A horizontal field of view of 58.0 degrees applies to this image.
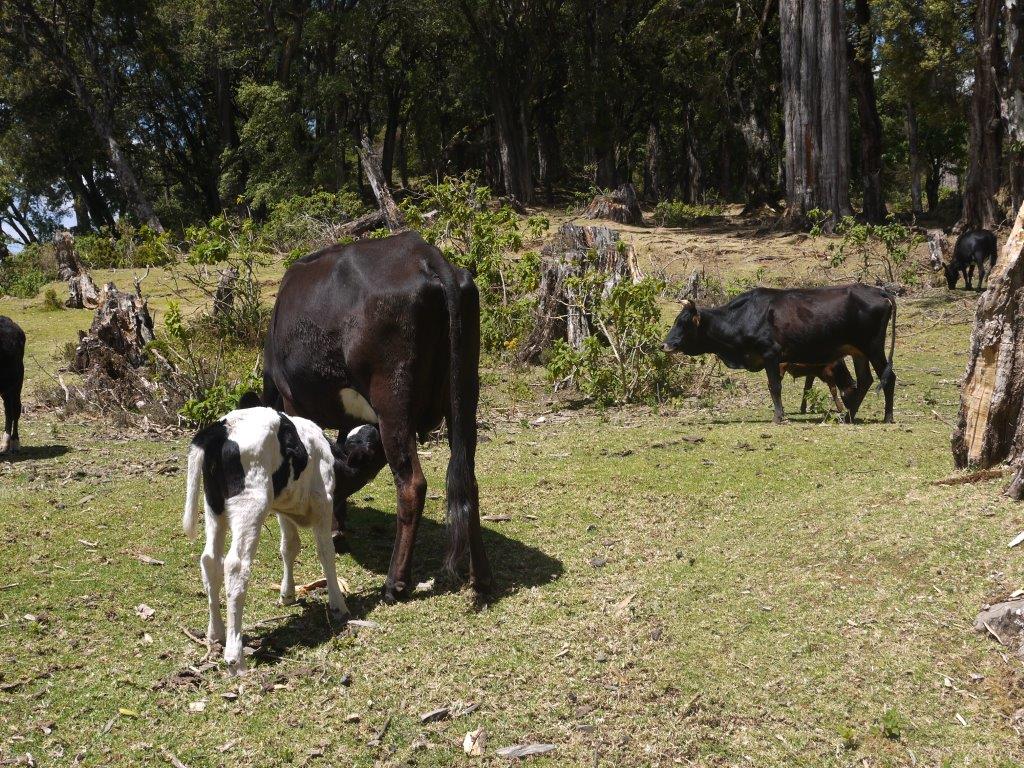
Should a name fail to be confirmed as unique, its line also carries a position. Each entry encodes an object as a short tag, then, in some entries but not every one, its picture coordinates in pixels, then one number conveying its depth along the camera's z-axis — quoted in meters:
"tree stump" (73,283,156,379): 12.98
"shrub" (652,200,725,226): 32.66
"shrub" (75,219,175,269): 26.83
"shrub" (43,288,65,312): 20.91
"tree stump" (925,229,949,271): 23.73
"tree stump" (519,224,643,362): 14.38
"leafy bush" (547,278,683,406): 12.88
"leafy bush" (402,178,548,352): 14.22
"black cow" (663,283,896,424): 12.09
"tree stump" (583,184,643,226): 31.80
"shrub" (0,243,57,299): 22.97
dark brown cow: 6.14
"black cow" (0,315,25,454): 10.53
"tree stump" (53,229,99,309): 19.55
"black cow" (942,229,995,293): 22.25
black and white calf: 5.20
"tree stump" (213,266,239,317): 14.45
